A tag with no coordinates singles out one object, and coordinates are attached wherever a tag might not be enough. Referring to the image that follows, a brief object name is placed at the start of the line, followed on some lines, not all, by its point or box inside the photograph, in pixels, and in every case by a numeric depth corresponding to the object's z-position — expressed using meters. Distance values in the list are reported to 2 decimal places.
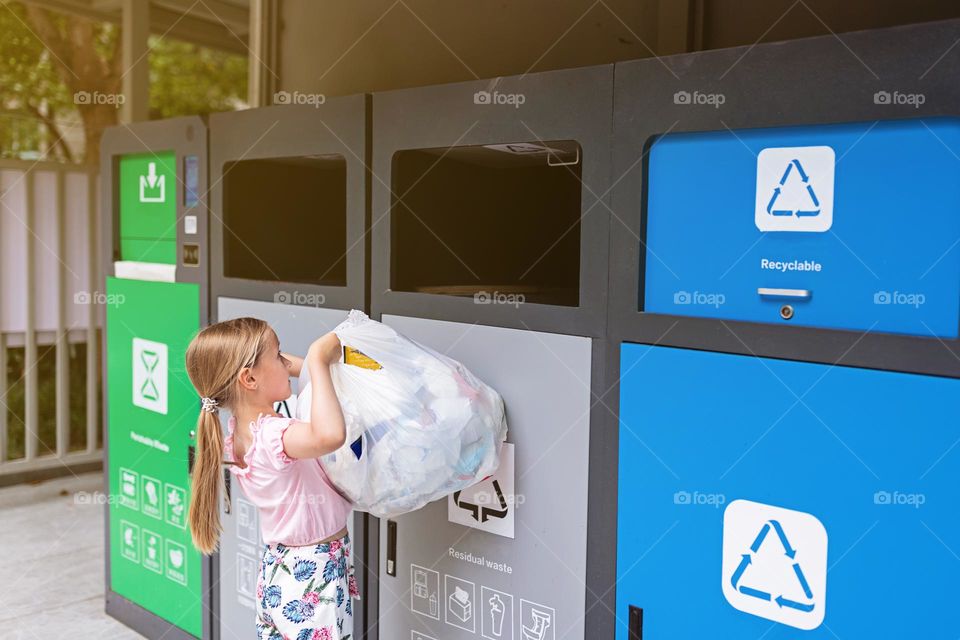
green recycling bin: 2.77
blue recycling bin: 1.36
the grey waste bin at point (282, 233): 2.24
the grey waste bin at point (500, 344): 1.79
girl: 1.85
